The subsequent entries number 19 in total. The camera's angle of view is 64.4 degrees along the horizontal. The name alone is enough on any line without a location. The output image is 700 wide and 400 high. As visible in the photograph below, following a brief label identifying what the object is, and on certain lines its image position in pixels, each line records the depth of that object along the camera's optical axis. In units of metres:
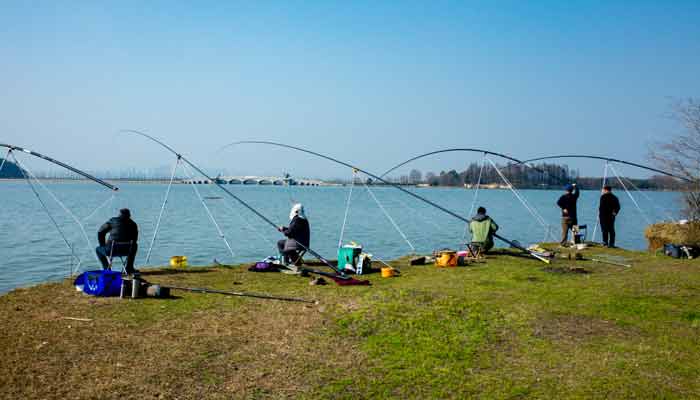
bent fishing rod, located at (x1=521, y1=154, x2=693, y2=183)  18.44
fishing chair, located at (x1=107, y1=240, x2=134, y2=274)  11.02
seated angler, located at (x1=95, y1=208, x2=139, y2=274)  11.16
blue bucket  9.24
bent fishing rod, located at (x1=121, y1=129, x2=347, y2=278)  12.28
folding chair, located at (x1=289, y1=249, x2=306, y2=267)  12.78
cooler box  12.67
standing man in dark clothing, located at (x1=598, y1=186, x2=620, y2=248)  17.69
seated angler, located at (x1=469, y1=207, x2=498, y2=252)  15.23
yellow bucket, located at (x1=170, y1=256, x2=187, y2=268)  13.62
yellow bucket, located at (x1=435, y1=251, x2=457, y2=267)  13.71
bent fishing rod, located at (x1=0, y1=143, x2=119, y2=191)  11.63
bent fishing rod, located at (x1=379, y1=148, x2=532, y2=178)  16.69
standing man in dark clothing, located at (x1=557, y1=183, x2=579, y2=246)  18.11
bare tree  19.89
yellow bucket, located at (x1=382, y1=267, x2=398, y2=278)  12.26
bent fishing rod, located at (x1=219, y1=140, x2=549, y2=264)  14.42
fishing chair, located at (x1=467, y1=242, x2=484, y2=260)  15.26
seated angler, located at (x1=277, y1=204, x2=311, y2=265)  12.66
